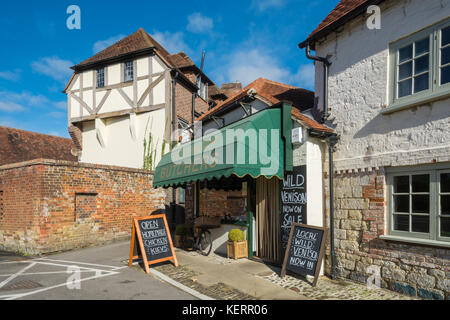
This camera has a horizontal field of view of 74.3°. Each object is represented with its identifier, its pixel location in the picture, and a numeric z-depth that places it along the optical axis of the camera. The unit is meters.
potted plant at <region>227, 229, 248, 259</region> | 8.16
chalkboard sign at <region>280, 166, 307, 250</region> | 6.80
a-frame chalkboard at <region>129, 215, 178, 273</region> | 7.44
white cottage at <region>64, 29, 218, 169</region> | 15.65
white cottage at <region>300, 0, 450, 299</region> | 5.10
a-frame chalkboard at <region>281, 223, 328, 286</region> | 6.06
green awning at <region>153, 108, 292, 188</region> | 6.51
